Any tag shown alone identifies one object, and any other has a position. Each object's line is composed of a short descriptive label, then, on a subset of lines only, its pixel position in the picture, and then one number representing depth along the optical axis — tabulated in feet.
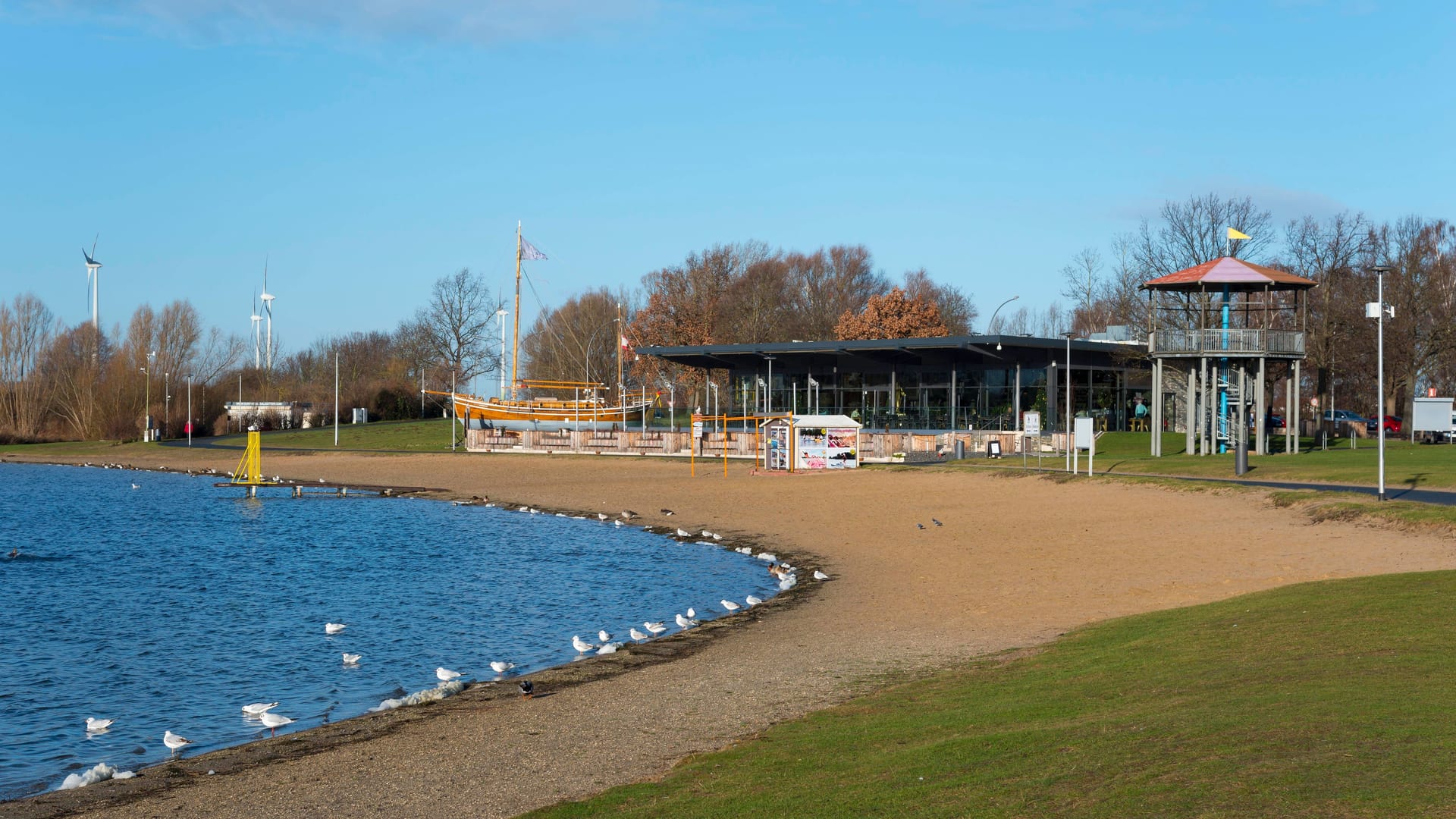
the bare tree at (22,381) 347.36
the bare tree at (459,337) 375.66
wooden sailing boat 266.77
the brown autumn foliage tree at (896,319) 306.76
